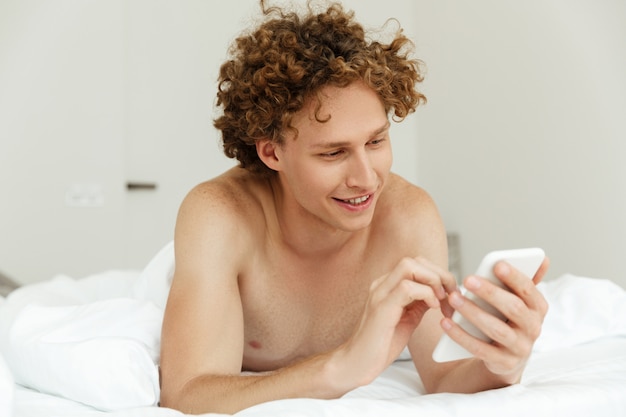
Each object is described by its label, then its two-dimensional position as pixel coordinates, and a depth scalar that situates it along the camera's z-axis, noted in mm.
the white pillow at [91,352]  1258
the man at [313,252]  1103
